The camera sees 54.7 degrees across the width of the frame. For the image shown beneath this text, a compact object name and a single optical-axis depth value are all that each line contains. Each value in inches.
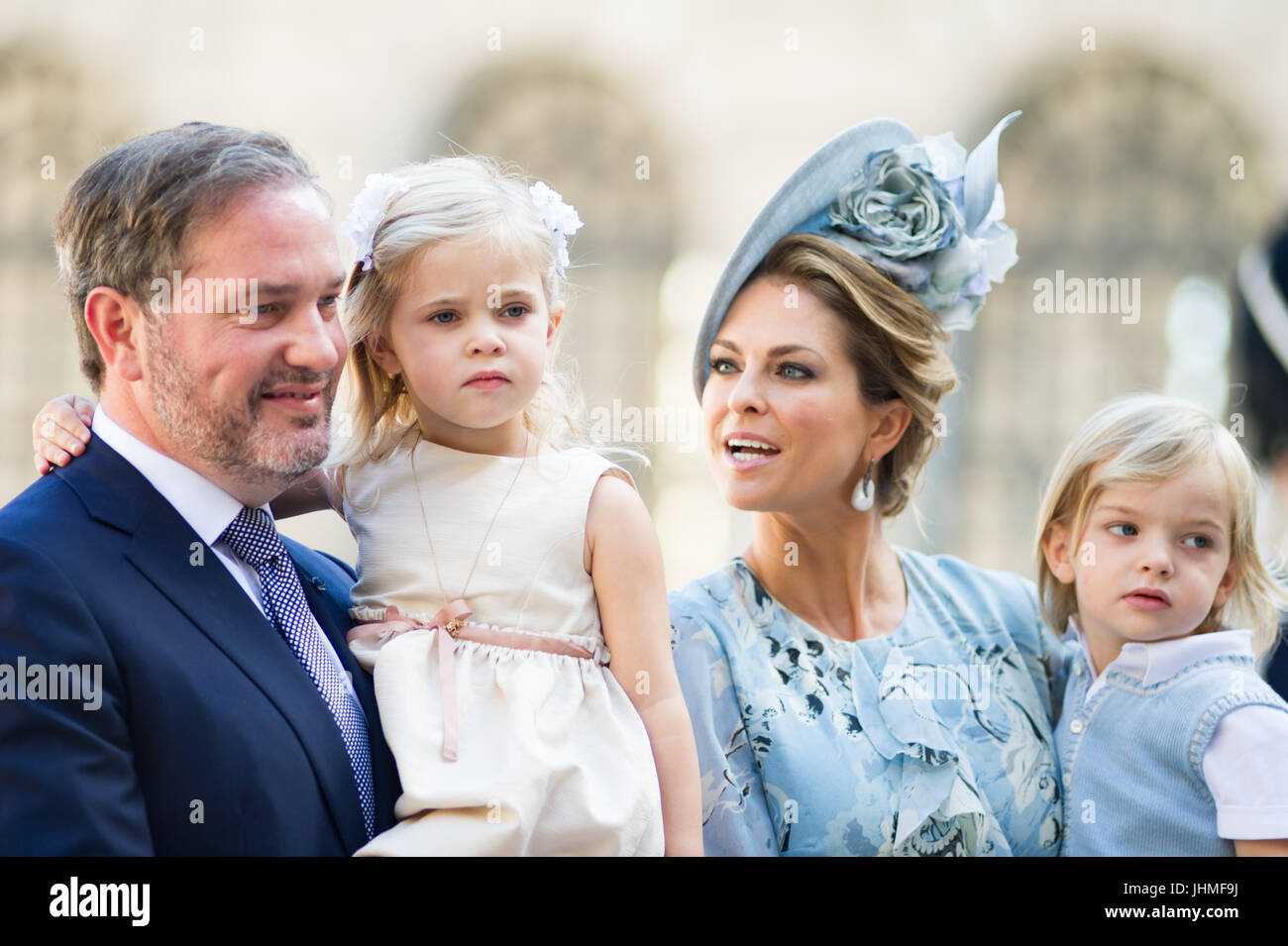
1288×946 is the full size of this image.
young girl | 80.0
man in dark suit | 71.2
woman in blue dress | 95.6
